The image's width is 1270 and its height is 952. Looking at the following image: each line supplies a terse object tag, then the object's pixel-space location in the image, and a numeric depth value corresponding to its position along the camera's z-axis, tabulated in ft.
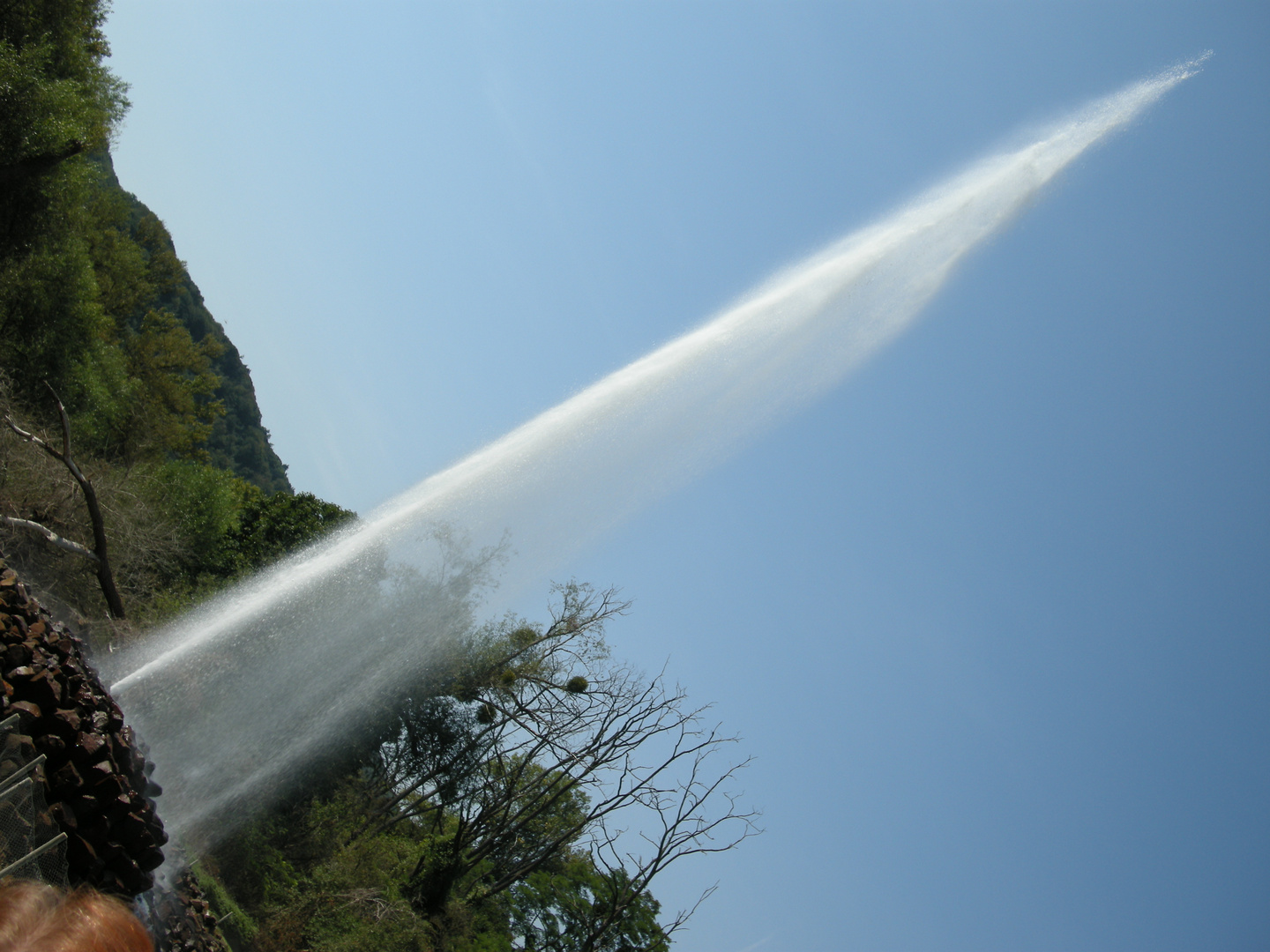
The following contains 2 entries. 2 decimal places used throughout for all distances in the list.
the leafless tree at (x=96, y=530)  48.26
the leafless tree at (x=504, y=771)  64.13
